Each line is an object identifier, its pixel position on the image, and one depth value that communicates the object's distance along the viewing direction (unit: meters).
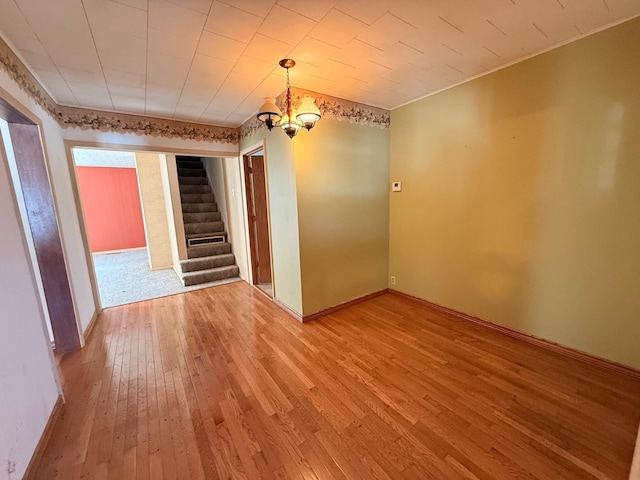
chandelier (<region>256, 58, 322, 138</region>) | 1.99
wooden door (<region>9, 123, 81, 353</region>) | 2.13
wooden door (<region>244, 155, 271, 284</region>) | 3.89
